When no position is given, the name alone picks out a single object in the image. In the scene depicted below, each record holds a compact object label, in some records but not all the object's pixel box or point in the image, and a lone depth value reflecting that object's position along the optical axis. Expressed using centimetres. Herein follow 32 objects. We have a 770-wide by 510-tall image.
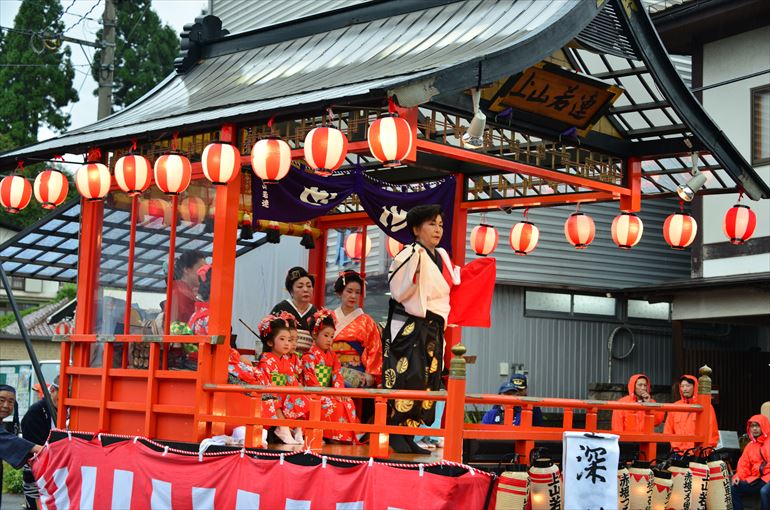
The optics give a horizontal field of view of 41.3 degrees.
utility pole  2089
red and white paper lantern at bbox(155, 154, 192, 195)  984
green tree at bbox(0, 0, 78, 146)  3366
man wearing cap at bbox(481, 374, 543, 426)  1266
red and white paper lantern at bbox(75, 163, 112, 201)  1071
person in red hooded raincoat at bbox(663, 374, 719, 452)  1271
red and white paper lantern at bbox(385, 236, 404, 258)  1336
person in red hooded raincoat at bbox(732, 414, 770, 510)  1343
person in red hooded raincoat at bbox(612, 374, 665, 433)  1289
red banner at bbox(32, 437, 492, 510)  752
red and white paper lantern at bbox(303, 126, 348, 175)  887
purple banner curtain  1075
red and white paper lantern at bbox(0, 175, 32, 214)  1171
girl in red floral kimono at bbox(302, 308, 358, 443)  1012
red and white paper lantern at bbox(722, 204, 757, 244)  1181
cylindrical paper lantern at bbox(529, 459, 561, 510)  788
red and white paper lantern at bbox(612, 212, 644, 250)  1143
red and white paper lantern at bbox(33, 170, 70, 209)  1170
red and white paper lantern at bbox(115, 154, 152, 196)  1023
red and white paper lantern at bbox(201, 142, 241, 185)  949
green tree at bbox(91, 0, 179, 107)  3753
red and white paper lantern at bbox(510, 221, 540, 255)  1283
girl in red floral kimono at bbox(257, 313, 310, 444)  995
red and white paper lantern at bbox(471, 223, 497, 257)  1323
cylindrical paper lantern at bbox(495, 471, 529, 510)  754
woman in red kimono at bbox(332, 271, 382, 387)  1105
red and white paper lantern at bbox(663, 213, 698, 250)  1159
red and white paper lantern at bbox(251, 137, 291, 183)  926
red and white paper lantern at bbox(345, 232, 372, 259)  1357
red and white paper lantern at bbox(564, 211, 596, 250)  1201
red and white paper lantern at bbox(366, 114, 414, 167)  850
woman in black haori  893
